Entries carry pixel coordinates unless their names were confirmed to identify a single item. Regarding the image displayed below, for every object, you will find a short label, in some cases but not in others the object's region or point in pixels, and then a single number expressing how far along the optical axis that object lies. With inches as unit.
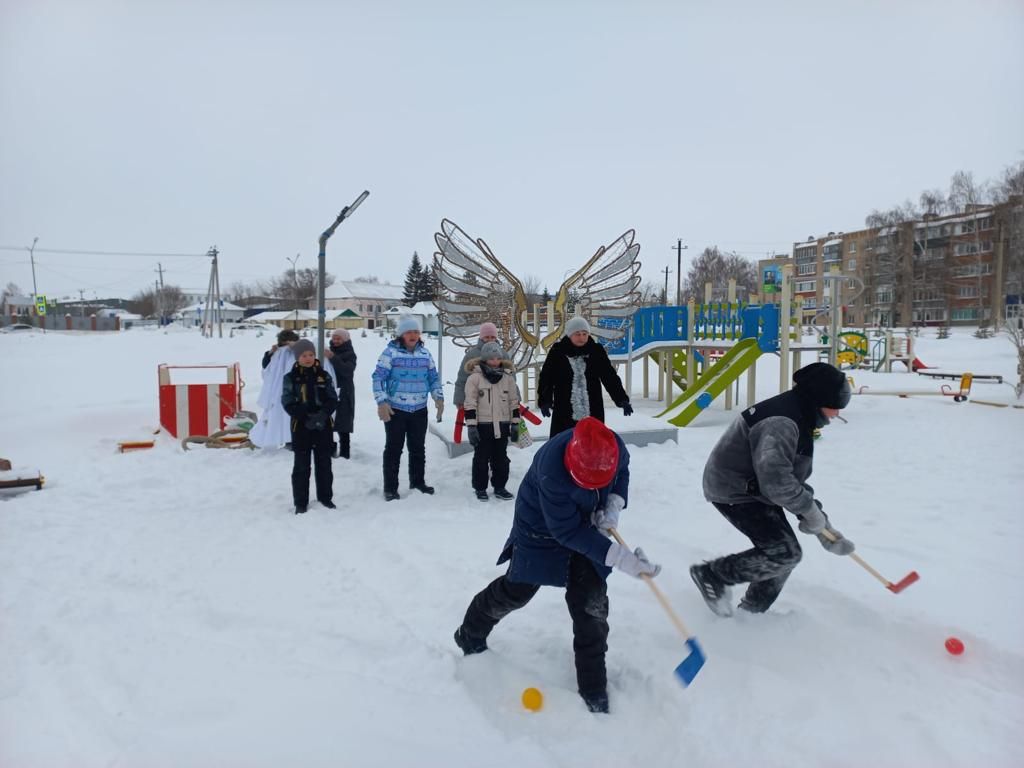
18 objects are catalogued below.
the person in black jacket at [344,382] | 320.1
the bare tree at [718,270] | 2522.1
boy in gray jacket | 131.3
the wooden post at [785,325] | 412.8
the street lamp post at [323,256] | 319.6
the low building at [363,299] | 3304.6
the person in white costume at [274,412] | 284.4
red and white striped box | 378.0
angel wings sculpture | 392.8
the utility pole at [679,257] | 2013.5
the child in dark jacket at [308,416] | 232.8
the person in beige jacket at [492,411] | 250.5
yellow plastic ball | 117.4
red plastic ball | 131.0
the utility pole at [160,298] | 2856.8
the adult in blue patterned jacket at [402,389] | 250.2
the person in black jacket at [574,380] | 238.1
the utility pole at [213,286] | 1499.4
